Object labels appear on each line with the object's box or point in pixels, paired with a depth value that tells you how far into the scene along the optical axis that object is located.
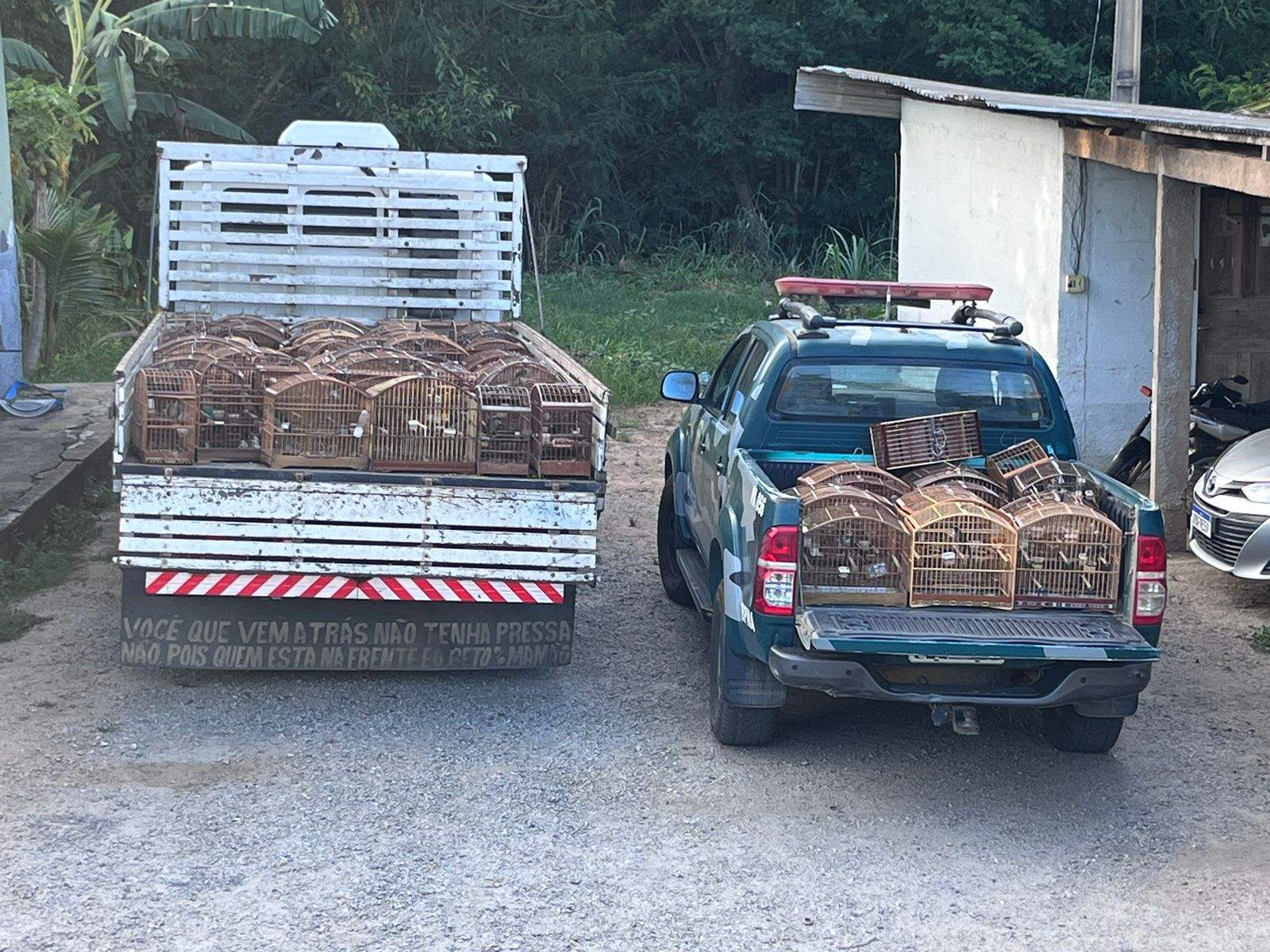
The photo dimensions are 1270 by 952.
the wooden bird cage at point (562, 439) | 6.88
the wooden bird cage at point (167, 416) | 6.82
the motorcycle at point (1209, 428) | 10.44
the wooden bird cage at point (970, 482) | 6.54
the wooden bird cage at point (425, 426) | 6.86
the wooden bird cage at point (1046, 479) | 6.51
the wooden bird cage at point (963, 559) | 5.96
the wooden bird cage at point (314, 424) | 6.86
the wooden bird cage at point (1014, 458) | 6.88
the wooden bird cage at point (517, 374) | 7.54
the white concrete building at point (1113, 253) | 9.88
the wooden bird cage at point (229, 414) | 7.03
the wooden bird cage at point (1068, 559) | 5.96
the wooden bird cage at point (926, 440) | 6.91
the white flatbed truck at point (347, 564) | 6.54
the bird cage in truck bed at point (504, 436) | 6.93
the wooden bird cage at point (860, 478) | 6.50
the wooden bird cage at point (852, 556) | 6.02
